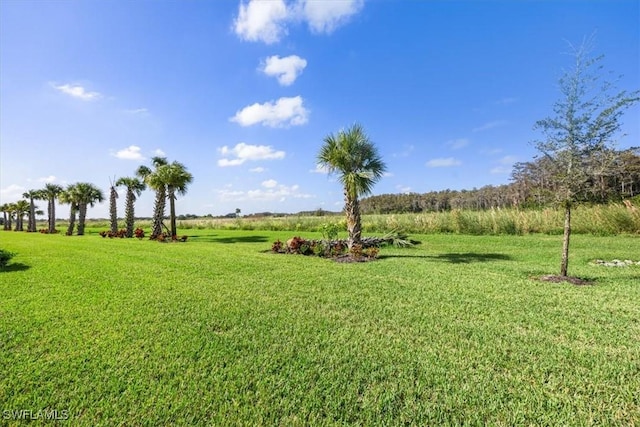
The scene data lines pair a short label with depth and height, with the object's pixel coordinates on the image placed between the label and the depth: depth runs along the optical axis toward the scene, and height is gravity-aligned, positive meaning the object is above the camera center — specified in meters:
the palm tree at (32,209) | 40.56 +2.22
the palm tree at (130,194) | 25.70 +2.55
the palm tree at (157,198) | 22.42 +1.81
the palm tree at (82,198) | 30.50 +2.62
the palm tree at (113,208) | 27.73 +1.39
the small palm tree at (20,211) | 46.42 +2.25
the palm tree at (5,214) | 50.91 +2.08
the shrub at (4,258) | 9.04 -0.98
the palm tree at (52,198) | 35.66 +3.16
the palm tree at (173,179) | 21.95 +3.08
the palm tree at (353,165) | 10.73 +1.85
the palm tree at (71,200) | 30.94 +2.57
